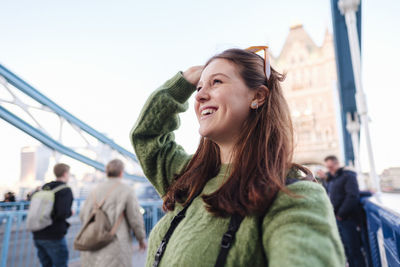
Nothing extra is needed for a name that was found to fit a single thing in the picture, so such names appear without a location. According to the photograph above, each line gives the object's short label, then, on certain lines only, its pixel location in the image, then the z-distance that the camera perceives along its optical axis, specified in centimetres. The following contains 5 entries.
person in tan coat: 208
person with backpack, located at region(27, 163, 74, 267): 232
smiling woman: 60
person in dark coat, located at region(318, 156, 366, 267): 319
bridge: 200
